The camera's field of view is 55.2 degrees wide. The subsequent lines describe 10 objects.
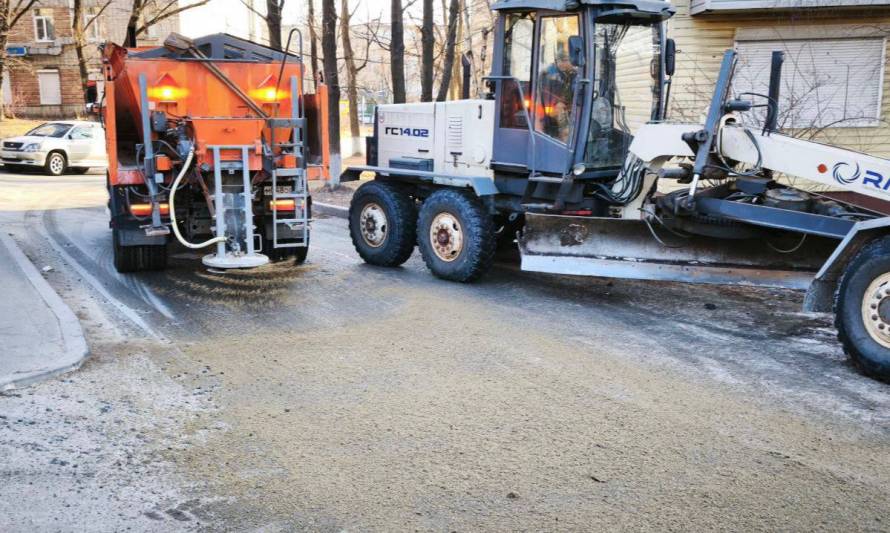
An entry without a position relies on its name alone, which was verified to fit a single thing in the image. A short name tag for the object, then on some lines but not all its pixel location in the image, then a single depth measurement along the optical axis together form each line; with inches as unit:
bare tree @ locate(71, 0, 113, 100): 1291.8
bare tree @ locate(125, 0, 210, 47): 1203.9
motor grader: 261.4
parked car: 961.5
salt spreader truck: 358.0
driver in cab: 344.5
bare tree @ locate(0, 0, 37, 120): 1277.1
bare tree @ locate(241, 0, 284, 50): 806.5
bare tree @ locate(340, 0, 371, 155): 1129.1
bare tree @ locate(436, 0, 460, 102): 812.6
